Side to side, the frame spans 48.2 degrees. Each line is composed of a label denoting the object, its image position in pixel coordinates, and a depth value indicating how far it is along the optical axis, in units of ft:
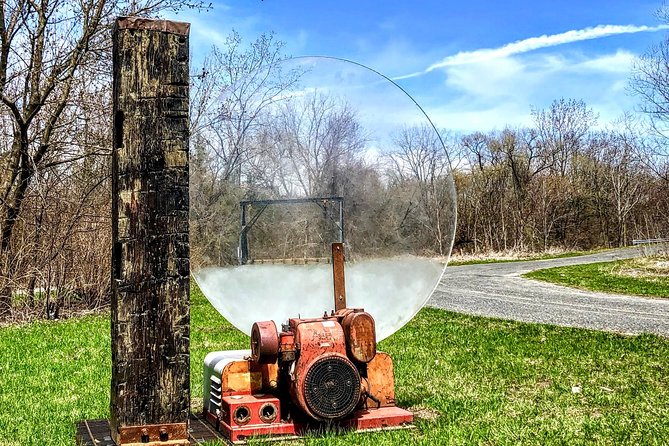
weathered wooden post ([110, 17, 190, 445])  13.24
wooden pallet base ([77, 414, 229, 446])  14.69
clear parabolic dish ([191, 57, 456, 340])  16.06
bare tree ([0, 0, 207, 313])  43.04
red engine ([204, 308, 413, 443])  14.51
